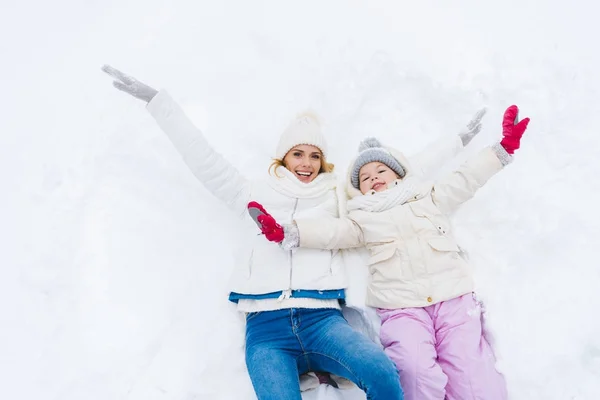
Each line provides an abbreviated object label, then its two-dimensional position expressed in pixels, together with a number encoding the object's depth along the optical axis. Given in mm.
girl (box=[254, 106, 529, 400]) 1983
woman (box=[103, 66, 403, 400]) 1926
